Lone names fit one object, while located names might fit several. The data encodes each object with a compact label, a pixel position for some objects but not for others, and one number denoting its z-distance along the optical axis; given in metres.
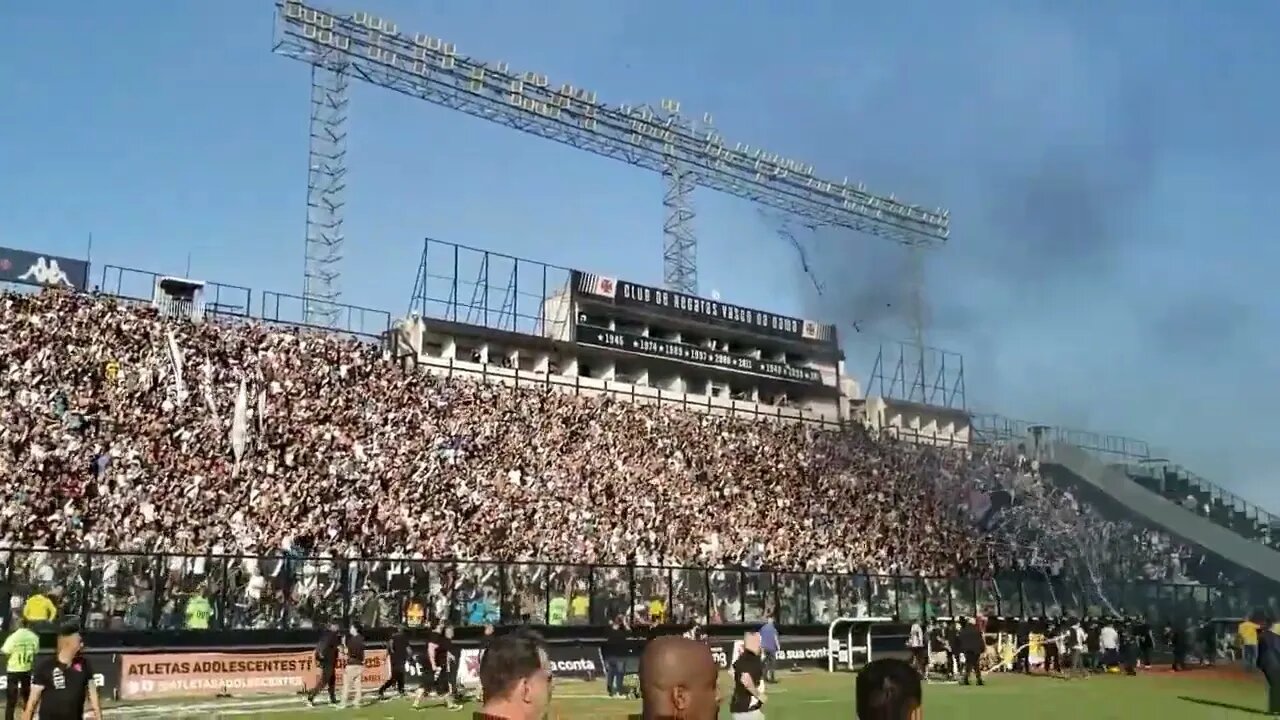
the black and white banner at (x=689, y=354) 59.62
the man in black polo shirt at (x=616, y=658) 26.44
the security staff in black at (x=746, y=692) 11.52
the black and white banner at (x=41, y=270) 38.44
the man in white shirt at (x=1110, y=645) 35.16
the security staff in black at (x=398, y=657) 24.47
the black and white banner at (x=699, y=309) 61.78
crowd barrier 23.16
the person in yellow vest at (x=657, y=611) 31.16
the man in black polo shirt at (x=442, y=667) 24.46
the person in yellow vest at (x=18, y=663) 15.61
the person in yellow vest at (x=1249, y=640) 23.25
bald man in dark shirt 3.94
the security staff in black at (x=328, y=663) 23.51
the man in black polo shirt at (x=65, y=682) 10.16
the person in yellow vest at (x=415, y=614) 27.02
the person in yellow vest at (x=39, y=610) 21.89
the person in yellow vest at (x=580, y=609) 29.86
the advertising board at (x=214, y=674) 23.23
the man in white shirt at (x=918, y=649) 32.56
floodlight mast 51.16
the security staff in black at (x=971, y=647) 29.91
